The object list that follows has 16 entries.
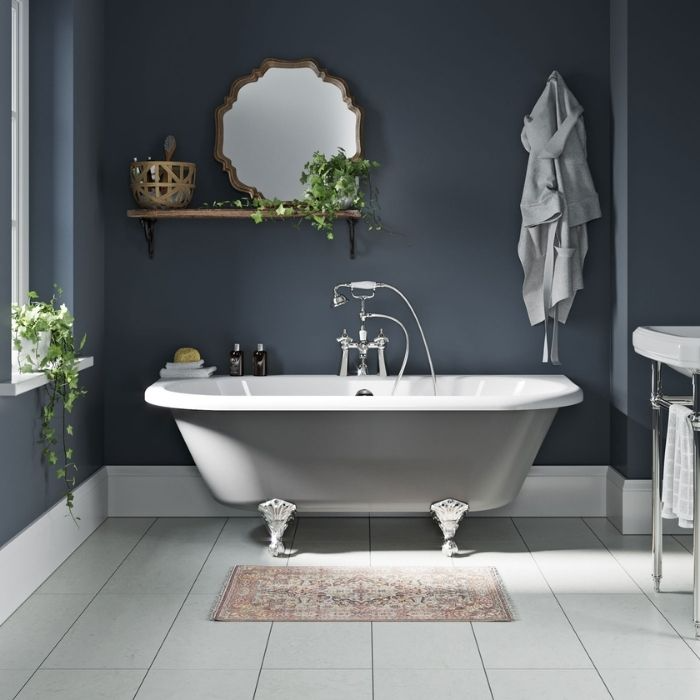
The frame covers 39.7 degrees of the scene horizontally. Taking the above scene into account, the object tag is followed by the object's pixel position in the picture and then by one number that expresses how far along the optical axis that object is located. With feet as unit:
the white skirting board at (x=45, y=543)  9.99
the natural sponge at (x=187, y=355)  13.62
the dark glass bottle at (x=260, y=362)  13.79
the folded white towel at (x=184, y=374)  13.43
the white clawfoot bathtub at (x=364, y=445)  11.40
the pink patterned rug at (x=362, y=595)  9.91
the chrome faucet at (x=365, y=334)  13.65
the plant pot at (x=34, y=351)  10.57
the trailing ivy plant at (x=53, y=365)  10.49
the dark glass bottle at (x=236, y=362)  13.76
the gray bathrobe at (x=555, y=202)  13.38
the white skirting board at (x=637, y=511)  13.03
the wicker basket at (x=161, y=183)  13.26
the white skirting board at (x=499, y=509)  14.10
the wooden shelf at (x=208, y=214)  13.32
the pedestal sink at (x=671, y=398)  8.97
